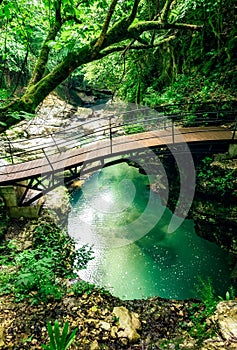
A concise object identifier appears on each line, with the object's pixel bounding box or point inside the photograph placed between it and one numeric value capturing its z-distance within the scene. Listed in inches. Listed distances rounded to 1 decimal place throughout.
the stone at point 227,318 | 137.1
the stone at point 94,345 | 159.6
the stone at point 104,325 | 176.0
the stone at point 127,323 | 174.2
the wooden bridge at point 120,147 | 303.9
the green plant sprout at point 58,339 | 133.1
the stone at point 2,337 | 150.7
